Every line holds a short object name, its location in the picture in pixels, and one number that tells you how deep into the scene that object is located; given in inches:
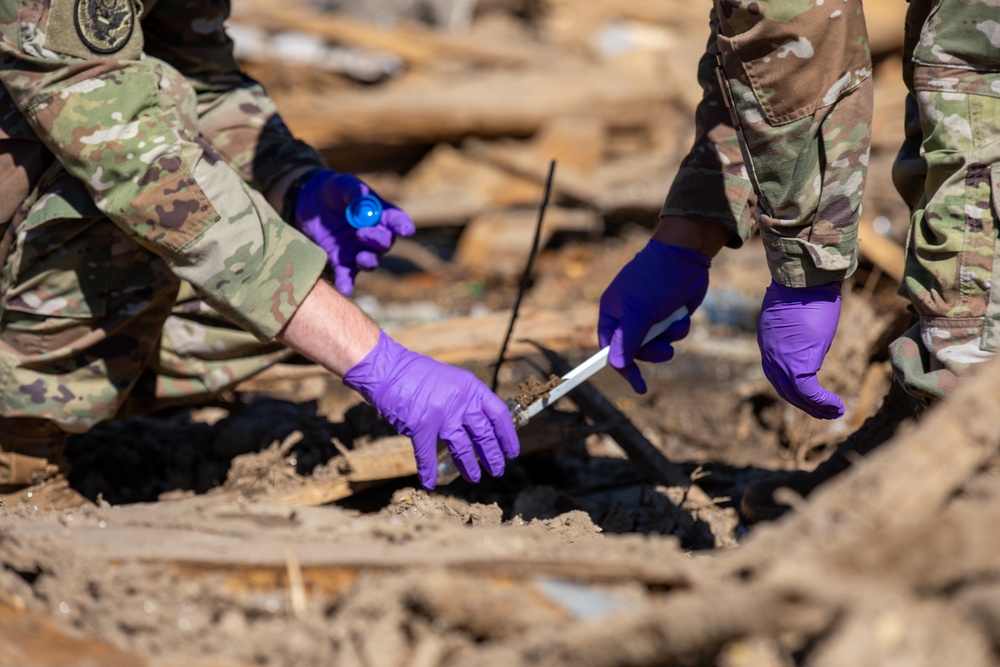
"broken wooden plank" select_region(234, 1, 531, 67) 608.7
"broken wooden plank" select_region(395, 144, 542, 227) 546.9
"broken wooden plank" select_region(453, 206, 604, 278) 516.4
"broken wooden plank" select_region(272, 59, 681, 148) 551.8
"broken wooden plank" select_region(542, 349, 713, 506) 235.6
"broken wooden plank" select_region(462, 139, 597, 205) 542.0
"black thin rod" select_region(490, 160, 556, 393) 233.0
